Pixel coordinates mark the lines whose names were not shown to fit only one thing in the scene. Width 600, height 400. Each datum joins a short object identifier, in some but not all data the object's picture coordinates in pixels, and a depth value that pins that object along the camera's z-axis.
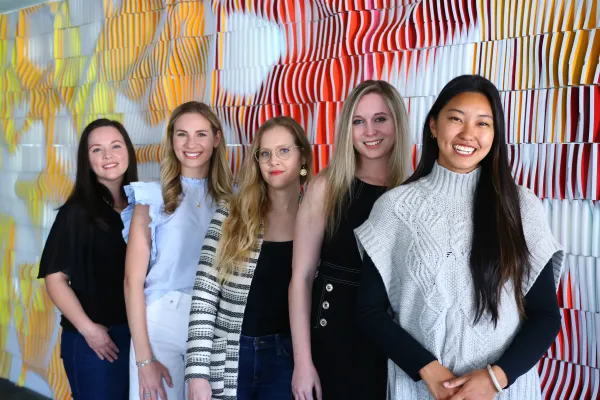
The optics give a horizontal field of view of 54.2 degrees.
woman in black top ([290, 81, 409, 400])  1.88
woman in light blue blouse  2.30
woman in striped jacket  2.03
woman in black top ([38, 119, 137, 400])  2.52
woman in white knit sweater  1.49
